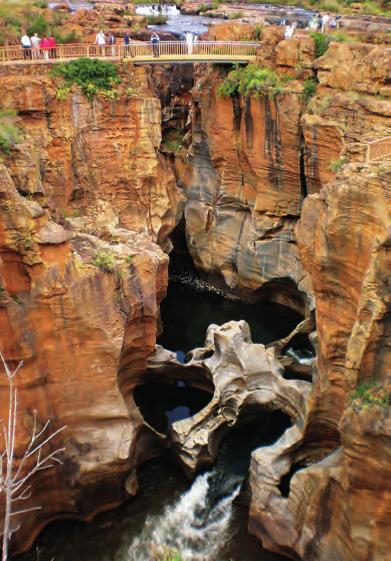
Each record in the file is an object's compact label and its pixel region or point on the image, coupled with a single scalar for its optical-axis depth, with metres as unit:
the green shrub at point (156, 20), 35.84
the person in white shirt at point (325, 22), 26.25
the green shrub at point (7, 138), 14.49
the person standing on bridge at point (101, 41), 24.80
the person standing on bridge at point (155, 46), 25.47
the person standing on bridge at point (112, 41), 24.95
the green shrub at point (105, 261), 14.73
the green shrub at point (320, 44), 22.77
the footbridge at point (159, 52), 23.94
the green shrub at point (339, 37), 22.98
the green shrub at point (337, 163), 19.14
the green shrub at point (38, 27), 26.50
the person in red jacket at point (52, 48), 23.80
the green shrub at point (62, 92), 22.47
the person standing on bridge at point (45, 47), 23.36
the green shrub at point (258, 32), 25.97
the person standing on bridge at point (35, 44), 23.52
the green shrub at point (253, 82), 23.06
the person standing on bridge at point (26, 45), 23.49
